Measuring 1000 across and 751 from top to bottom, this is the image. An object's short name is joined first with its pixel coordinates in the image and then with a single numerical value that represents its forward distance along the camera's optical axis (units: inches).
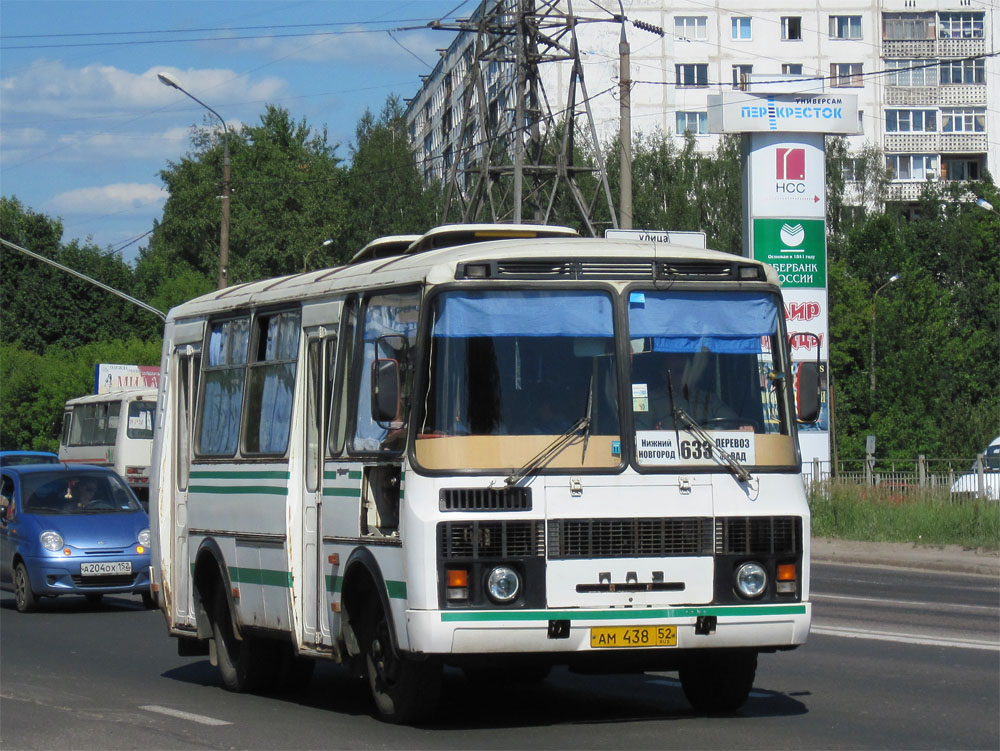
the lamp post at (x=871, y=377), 2763.3
